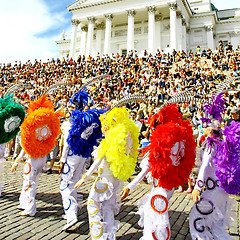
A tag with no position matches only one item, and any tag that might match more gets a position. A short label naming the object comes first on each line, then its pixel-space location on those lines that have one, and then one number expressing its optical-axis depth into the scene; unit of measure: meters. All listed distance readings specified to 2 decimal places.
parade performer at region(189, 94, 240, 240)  2.62
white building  32.78
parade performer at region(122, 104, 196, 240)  2.55
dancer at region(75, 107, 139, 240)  2.87
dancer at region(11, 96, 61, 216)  3.95
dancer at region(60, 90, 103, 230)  3.59
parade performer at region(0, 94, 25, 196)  4.25
